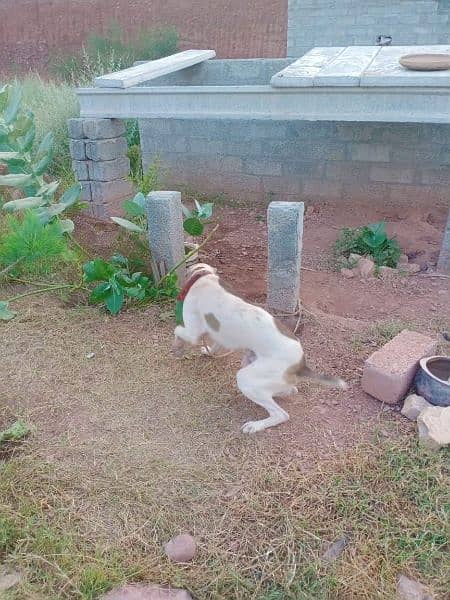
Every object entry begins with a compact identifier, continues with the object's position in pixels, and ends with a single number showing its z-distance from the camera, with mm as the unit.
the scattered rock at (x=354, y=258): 5172
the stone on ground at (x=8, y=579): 2182
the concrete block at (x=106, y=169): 5605
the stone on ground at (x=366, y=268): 4980
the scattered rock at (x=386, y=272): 4898
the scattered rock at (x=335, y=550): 2275
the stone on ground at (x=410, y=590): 2137
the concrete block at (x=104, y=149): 5527
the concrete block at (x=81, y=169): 5676
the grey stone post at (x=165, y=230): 4031
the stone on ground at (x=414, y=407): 2895
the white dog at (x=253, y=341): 2773
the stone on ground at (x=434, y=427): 2668
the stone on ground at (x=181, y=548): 2281
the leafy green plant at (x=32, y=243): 4090
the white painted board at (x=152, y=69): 5301
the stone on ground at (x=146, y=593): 2127
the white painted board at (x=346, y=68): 4352
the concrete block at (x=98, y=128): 5484
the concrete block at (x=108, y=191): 5684
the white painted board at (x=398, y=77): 4109
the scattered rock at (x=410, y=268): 5000
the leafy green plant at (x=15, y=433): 2846
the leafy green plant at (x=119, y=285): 3941
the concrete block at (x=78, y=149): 5590
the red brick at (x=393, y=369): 2992
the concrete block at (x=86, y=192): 5746
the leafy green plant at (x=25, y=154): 4551
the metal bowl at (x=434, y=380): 2846
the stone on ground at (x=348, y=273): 5023
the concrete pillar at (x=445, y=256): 4602
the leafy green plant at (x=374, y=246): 5184
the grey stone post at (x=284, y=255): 3584
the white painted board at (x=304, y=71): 4469
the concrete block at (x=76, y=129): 5523
